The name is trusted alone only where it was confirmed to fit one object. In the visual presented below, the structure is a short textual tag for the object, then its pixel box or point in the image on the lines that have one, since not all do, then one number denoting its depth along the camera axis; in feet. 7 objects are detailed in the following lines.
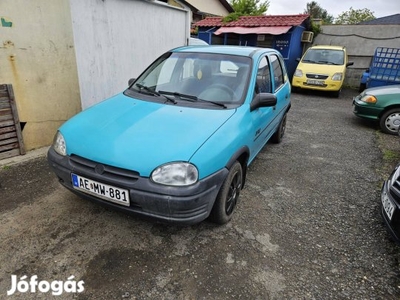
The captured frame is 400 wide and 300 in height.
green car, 17.89
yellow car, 29.27
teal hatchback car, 6.42
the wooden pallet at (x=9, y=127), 11.35
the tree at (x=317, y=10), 158.18
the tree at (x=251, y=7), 62.13
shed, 36.60
